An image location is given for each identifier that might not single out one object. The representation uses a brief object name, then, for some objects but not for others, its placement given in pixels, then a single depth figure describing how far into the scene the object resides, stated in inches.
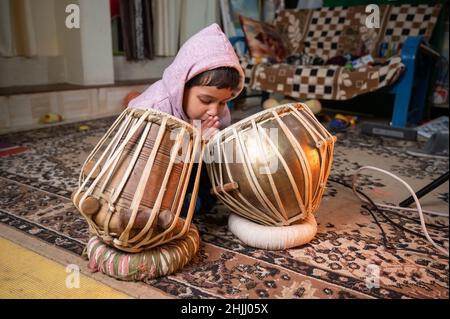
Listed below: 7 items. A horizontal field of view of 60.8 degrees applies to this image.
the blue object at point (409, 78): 98.4
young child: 41.9
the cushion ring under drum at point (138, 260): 31.8
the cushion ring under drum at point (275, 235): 37.8
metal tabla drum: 35.8
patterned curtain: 115.7
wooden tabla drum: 30.3
